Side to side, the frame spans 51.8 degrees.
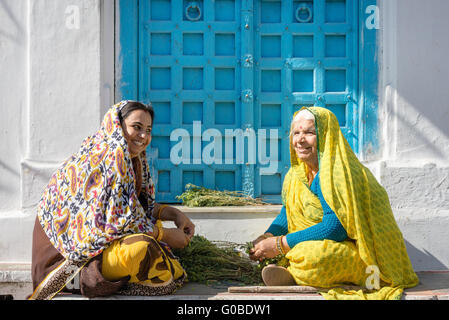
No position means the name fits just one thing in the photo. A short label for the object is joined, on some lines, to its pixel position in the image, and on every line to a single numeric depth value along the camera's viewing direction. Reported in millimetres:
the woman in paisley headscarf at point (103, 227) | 2697
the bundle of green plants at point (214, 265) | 3219
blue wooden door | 4262
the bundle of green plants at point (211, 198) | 4023
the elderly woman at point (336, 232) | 2799
